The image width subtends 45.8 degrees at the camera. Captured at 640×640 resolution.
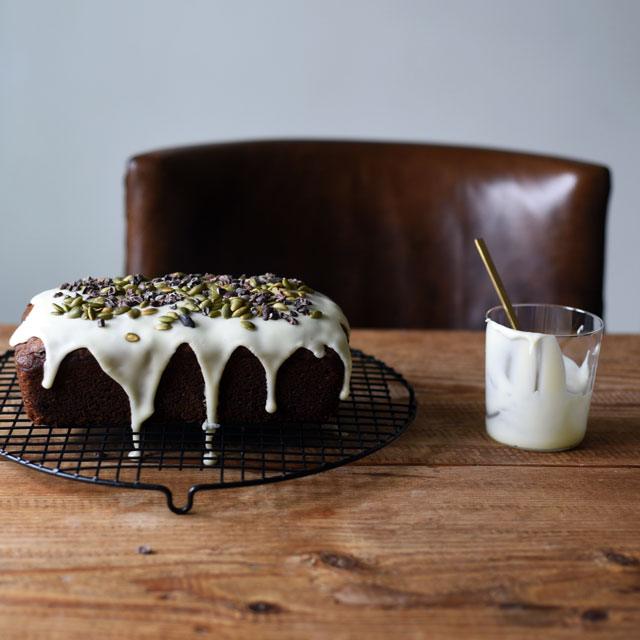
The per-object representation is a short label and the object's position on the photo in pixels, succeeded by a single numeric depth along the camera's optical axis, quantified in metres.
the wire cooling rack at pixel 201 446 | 0.92
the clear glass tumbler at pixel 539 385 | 1.04
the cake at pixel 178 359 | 1.00
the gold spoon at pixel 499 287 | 1.09
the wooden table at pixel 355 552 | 0.71
